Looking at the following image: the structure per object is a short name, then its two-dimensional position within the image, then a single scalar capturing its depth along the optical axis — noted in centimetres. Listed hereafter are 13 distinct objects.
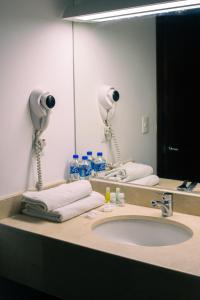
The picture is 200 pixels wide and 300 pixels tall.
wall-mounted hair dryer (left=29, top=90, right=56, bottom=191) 188
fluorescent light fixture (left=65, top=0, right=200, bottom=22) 171
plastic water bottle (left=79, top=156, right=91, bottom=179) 215
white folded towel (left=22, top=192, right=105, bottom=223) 177
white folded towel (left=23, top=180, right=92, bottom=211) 178
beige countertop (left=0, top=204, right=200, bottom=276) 137
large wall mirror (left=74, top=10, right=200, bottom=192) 182
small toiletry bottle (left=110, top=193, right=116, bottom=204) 203
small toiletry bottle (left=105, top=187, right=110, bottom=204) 204
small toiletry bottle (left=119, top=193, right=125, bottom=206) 200
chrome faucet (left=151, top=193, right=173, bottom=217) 179
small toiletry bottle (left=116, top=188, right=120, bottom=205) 200
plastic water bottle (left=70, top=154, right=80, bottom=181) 215
